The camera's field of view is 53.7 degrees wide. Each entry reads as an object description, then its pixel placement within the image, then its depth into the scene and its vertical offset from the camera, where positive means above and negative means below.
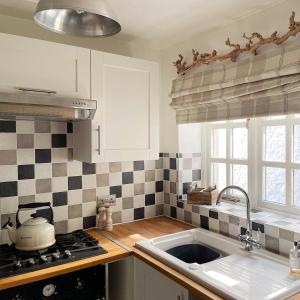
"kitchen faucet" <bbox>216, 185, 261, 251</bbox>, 1.66 -0.50
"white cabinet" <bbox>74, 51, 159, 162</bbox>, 1.83 +0.25
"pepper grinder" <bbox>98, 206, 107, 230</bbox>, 2.14 -0.49
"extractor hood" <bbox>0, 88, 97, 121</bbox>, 1.48 +0.24
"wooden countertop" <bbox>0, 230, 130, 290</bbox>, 1.38 -0.60
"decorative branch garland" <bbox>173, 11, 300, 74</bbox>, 1.54 +0.62
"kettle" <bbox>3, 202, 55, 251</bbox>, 1.63 -0.47
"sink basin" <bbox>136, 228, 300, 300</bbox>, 1.26 -0.60
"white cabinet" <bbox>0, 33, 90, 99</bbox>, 1.54 +0.47
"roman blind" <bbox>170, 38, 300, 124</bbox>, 1.56 +0.38
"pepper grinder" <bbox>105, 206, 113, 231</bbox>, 2.13 -0.50
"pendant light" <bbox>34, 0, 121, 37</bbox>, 1.16 +0.52
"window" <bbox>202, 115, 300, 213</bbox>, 1.82 -0.06
